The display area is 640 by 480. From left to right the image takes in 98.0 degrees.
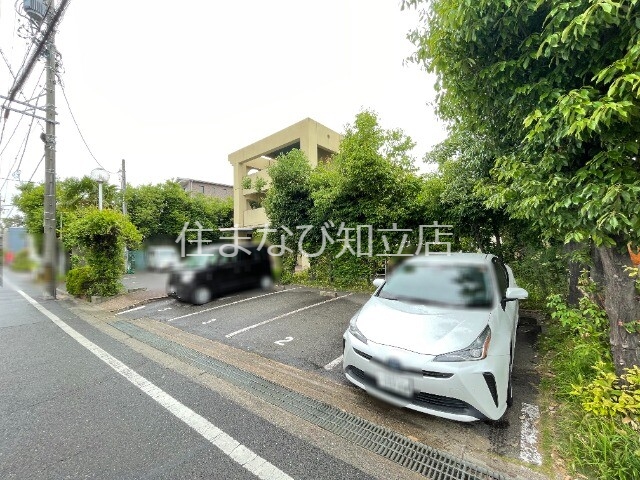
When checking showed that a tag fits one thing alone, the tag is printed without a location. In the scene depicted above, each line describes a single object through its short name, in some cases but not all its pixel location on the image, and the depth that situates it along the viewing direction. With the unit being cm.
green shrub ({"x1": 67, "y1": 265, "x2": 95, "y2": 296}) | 781
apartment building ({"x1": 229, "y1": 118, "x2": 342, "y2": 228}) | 1578
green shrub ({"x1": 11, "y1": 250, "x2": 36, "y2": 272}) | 1244
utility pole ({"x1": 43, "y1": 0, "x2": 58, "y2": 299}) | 842
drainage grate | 201
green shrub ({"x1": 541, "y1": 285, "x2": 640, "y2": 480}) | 191
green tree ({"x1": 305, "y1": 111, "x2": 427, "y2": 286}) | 743
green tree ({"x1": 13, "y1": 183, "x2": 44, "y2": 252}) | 1479
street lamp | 1191
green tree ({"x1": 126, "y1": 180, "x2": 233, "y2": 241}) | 1922
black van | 705
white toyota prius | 222
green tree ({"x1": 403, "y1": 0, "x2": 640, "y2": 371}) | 186
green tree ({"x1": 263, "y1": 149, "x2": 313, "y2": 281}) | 898
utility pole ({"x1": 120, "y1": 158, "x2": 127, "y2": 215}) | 1483
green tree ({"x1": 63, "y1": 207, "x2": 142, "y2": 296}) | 722
